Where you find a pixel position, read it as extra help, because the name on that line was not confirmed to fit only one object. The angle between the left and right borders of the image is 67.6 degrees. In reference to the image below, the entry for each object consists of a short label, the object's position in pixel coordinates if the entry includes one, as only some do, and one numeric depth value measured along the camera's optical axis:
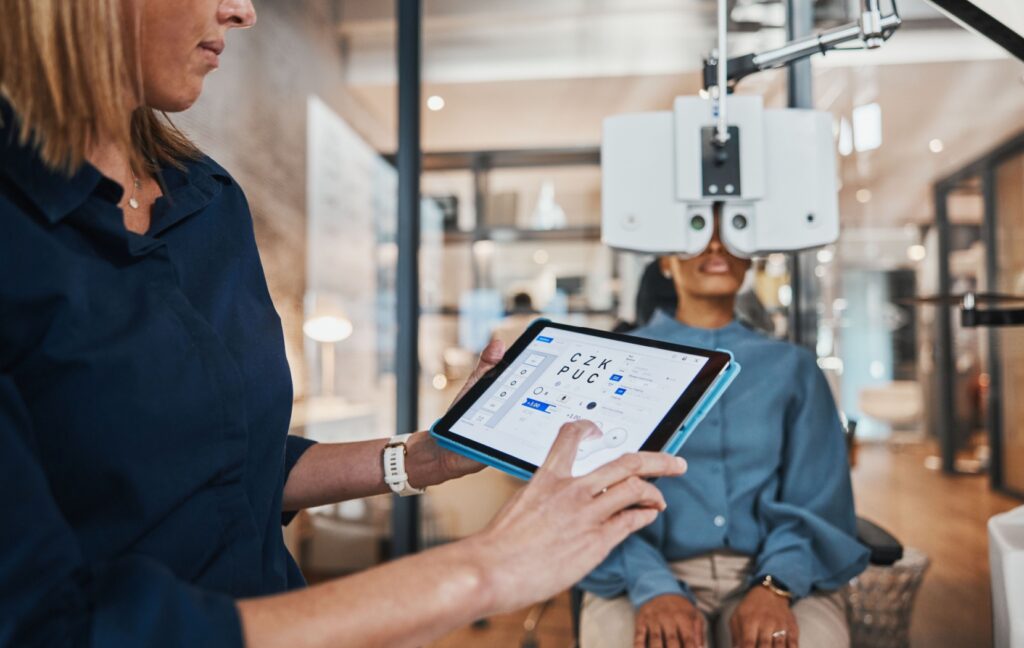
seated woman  1.27
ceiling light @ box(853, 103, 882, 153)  2.48
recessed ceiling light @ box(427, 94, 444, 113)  2.91
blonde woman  0.49
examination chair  1.95
